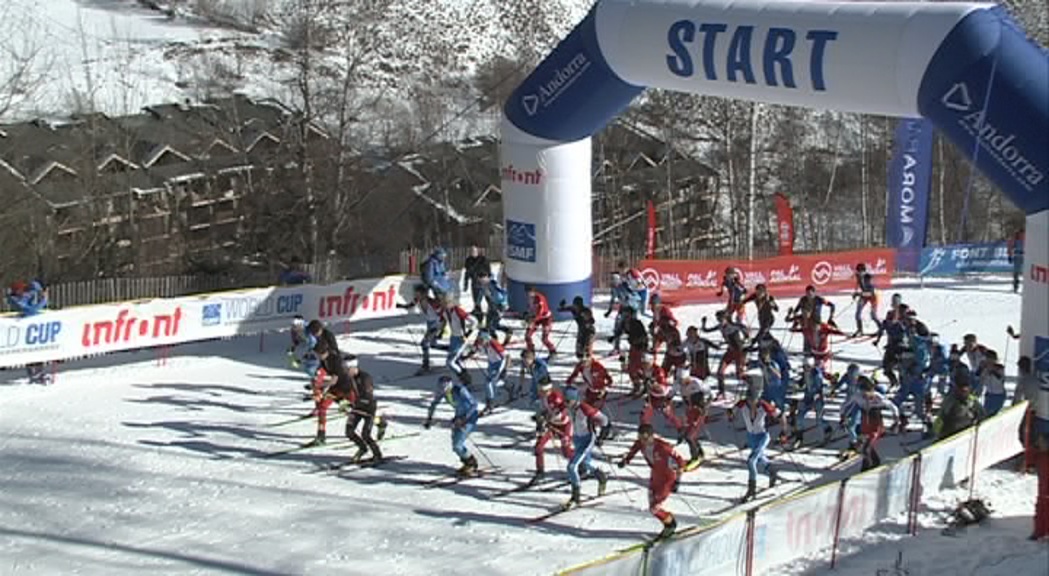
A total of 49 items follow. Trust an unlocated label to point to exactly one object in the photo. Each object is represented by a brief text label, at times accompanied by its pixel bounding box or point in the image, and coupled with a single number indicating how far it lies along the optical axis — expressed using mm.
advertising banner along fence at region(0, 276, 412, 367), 20781
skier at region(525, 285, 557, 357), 20609
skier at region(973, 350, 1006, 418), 17656
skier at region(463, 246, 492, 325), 22812
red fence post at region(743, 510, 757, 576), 12820
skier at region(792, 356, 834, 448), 17969
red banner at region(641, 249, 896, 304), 26688
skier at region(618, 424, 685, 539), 14248
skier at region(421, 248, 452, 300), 22578
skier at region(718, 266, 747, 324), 22047
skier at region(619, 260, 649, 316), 23578
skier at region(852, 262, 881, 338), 23375
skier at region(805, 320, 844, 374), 19656
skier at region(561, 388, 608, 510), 15492
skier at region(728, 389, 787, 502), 15852
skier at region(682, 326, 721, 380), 19188
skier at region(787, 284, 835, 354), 20016
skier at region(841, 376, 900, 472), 15812
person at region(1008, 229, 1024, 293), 27938
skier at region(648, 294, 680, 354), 19766
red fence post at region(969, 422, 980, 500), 15656
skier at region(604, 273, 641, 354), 22969
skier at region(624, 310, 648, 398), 19719
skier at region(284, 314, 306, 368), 20188
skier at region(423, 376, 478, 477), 16406
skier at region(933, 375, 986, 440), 16359
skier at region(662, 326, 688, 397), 19125
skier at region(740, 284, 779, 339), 20844
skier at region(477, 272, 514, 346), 21859
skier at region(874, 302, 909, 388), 19406
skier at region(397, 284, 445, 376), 20859
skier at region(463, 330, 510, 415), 18703
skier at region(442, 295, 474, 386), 19484
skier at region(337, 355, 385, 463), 17047
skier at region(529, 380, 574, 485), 15945
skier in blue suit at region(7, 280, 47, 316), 20625
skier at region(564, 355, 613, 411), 17000
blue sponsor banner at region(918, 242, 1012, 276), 29481
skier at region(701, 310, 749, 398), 19812
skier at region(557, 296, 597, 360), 19812
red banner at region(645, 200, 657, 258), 29203
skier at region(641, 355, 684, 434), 16688
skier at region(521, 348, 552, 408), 17028
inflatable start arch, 16344
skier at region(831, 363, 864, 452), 16312
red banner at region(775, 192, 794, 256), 30141
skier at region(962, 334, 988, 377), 18141
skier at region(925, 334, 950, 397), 18344
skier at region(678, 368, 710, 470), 16547
